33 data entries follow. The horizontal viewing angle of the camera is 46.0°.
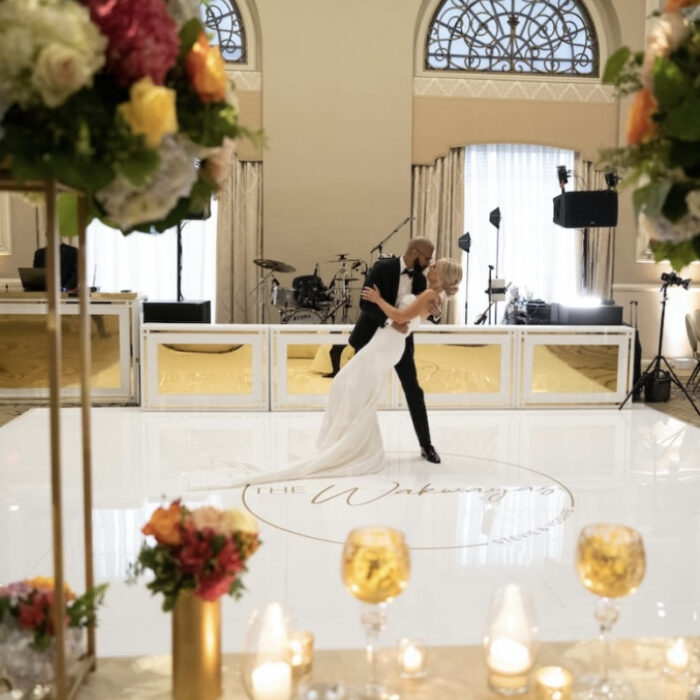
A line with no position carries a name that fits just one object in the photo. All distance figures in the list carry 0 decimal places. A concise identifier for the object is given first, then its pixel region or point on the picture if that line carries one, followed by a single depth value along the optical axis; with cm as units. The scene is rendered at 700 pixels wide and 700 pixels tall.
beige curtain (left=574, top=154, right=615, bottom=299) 1102
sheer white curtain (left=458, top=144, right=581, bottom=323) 1105
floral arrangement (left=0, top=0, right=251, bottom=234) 102
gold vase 125
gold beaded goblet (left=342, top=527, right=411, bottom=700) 125
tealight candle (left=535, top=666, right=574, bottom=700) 122
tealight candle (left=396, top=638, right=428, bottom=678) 131
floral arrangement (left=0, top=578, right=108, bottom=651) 127
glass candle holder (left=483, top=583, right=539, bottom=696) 126
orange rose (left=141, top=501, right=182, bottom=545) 130
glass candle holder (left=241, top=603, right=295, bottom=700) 119
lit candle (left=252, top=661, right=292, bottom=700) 119
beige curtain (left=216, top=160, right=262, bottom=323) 1071
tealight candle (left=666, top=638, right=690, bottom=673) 133
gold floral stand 119
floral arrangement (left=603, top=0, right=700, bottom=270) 114
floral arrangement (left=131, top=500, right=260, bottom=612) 126
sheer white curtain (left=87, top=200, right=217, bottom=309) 1088
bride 513
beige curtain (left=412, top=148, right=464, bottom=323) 1090
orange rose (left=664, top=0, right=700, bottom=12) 121
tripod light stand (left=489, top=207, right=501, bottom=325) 1031
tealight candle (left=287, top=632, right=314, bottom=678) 126
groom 528
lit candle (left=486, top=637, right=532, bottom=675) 126
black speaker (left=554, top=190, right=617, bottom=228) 857
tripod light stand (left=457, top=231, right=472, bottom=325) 1037
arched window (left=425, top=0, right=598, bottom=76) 1095
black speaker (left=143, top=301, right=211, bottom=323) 783
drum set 1019
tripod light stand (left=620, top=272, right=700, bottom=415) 782
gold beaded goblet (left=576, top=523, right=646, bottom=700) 127
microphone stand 1059
